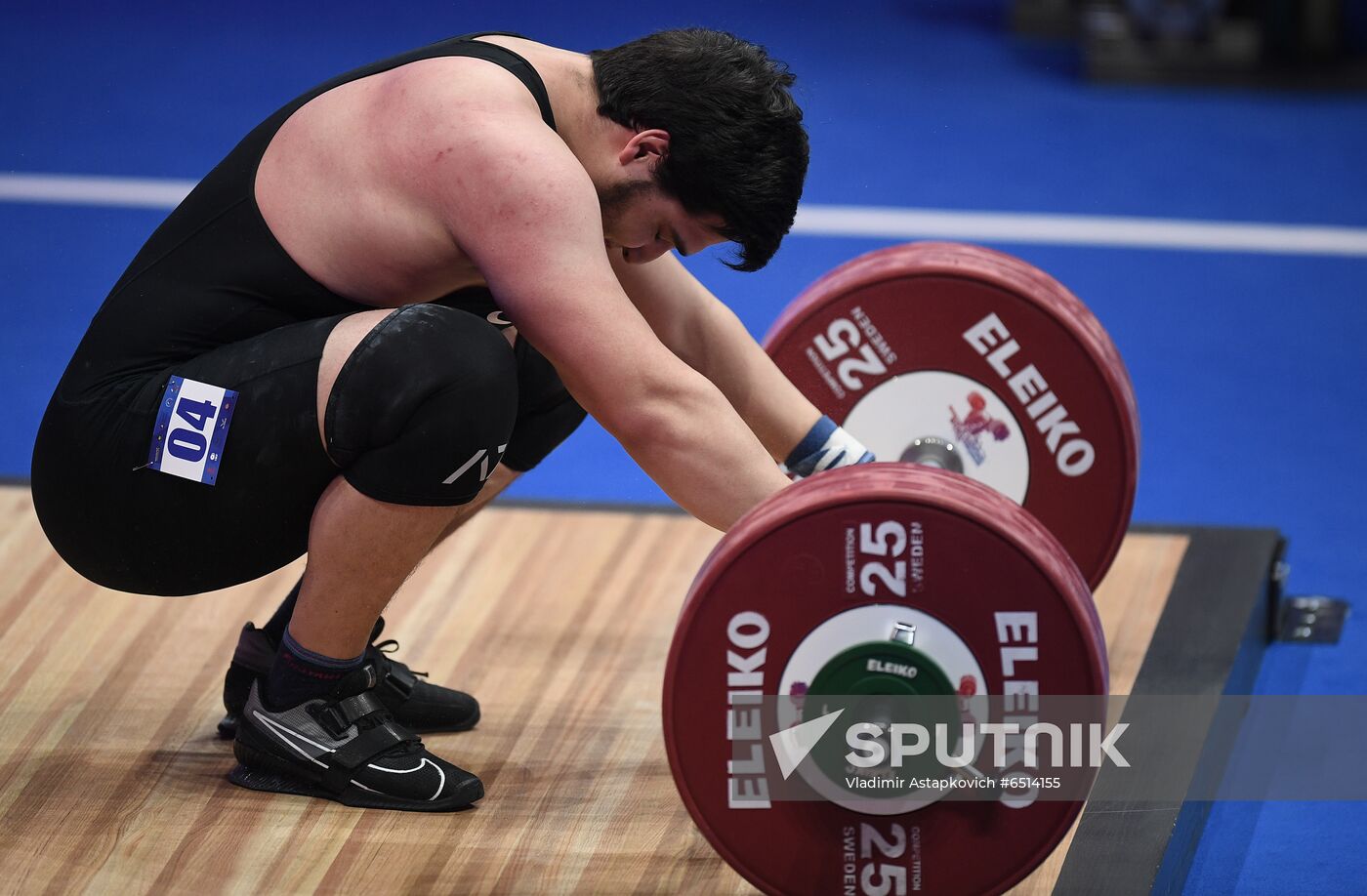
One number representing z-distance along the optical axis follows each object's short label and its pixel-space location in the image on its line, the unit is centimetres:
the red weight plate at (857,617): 964
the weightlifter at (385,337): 972
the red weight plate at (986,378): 1024
